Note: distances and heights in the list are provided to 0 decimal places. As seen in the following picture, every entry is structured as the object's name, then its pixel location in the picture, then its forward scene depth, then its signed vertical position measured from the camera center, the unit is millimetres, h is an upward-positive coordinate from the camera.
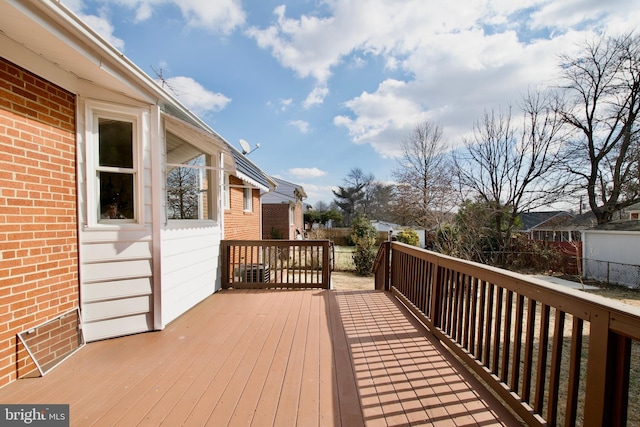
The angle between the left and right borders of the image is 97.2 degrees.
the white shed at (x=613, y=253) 12047 -2170
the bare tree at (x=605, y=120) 14164 +4686
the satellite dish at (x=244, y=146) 9688 +1897
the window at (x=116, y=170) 3139 +313
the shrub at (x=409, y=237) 13867 -1670
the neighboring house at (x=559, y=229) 17320 -1533
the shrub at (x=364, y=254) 11773 -2164
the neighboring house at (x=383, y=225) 29258 -2356
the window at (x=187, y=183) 4031 +262
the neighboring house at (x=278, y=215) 17422 -880
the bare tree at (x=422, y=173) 15335 +2033
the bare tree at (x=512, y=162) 14961 +2344
